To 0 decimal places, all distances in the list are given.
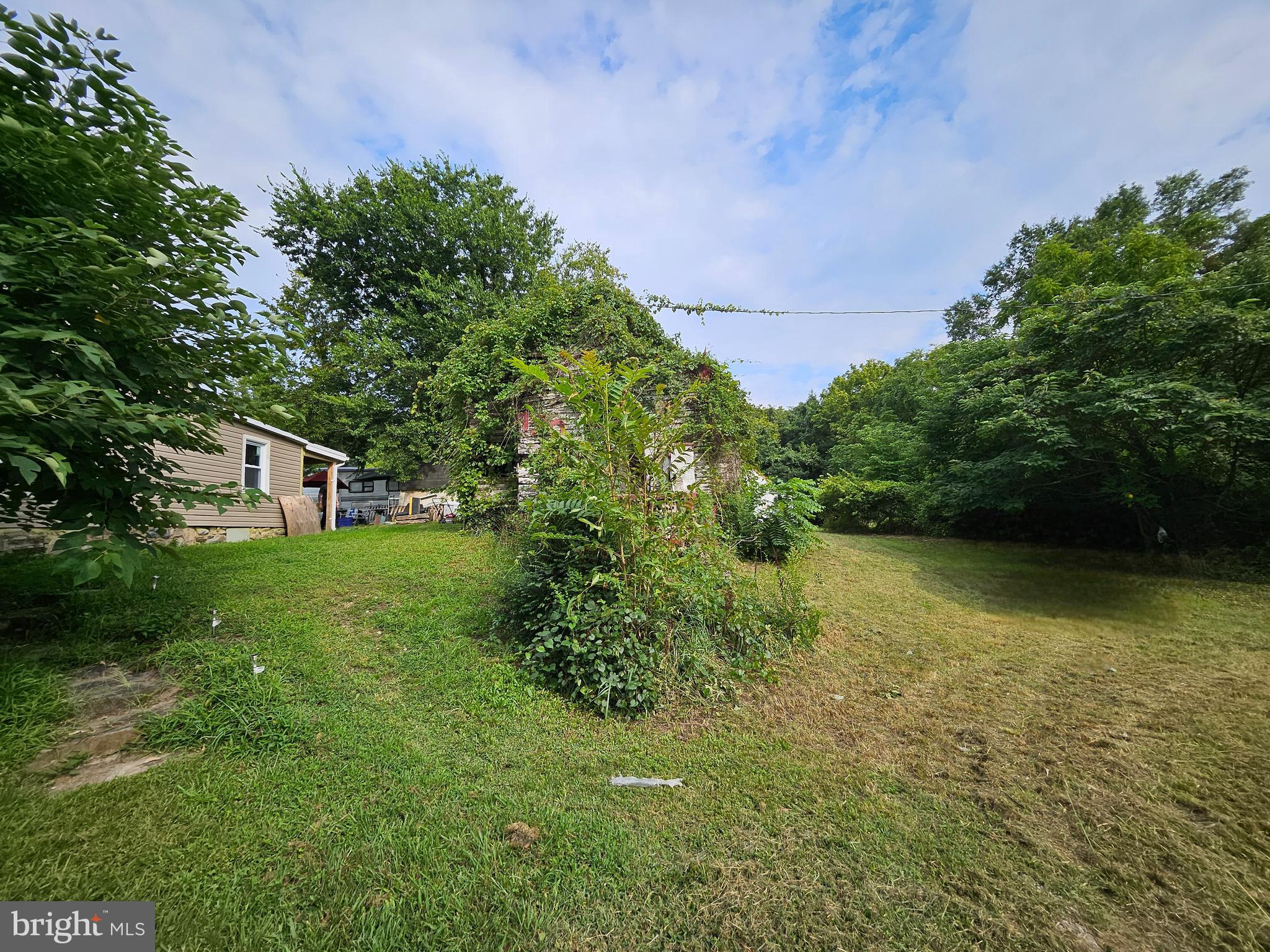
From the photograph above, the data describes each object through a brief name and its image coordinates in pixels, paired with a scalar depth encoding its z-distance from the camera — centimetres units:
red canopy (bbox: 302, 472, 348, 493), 1708
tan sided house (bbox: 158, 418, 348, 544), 860
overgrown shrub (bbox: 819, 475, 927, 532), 1448
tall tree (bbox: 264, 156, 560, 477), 1598
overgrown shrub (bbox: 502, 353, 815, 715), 321
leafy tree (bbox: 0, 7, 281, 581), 219
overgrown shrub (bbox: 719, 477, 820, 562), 766
